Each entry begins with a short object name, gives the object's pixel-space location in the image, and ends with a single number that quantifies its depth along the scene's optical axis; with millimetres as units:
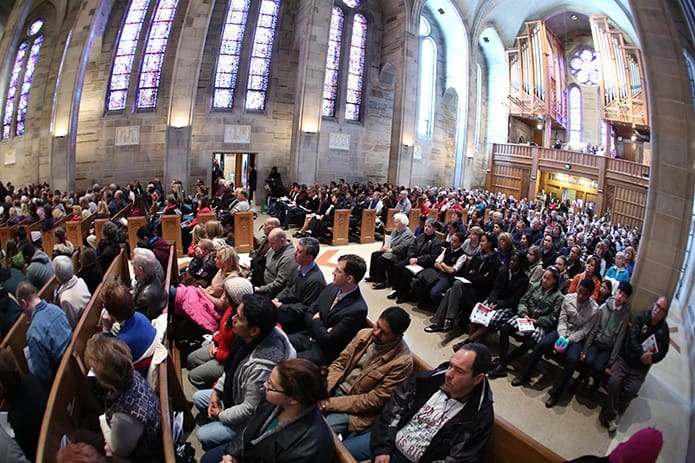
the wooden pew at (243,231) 8133
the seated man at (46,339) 2889
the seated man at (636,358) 3629
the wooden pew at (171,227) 7625
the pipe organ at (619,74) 16656
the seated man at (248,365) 2334
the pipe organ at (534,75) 20359
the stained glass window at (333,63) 16656
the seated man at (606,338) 3885
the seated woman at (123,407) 1993
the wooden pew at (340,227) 9133
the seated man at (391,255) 6188
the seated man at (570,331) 3949
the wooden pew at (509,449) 1890
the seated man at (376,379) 2537
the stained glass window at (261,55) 15055
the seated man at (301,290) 3648
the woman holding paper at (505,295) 4434
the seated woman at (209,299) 3873
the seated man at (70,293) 3682
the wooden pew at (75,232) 7987
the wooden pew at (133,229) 7707
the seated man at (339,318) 3047
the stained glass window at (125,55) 13750
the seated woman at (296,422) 1819
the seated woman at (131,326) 2684
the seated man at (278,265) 4219
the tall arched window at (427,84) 19750
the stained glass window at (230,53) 14602
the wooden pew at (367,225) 9461
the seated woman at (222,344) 3043
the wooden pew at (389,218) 10063
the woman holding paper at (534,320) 4172
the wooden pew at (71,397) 2047
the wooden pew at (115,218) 7871
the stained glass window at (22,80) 14617
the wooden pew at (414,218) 10117
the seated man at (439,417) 2125
